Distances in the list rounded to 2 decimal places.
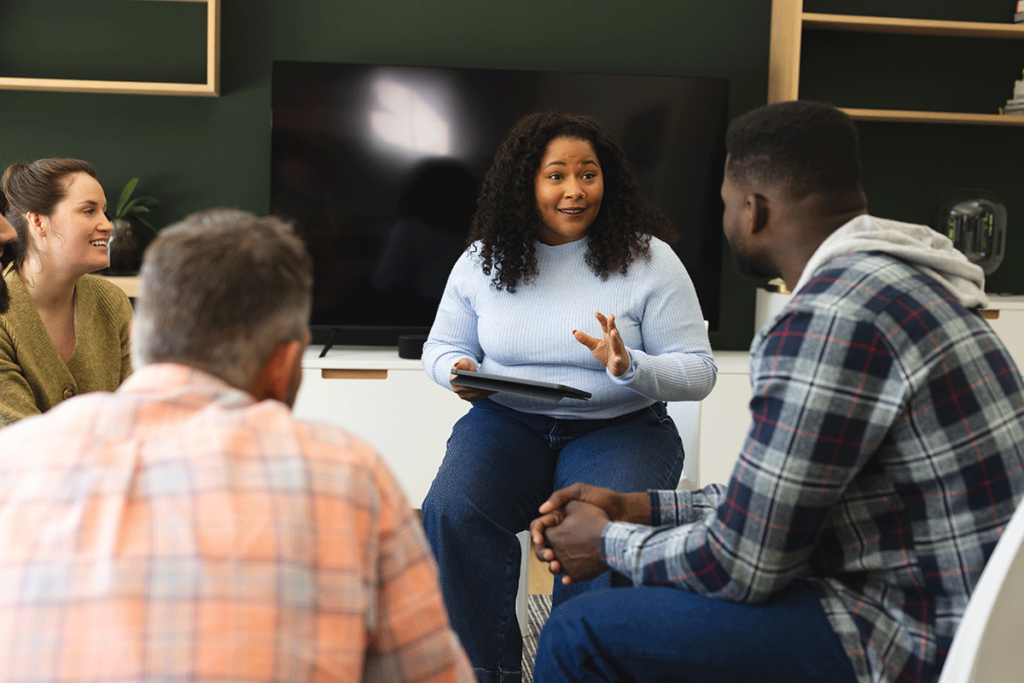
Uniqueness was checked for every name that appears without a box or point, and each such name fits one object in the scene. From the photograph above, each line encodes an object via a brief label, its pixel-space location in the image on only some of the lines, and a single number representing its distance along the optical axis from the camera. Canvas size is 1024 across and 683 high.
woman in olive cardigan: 1.77
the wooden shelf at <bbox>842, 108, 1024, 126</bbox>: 2.96
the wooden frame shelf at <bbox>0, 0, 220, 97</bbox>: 2.80
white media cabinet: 2.80
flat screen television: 2.95
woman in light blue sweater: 1.58
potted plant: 2.90
